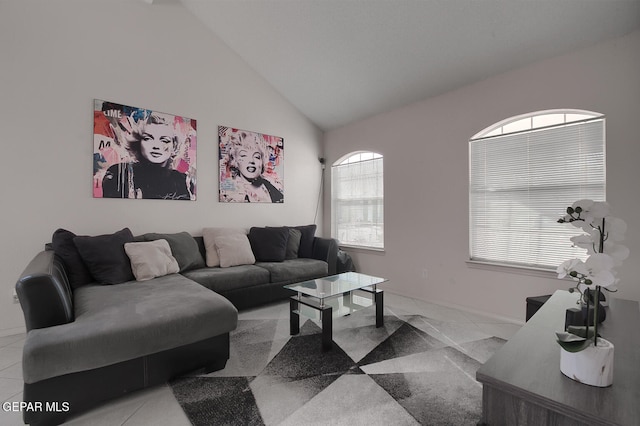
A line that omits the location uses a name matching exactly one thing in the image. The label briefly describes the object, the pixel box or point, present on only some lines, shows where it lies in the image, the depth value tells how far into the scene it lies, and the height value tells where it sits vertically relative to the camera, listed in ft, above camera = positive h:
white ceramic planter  3.12 -1.60
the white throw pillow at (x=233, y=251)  11.67 -1.57
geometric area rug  5.37 -3.61
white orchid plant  3.15 -0.50
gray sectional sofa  5.04 -2.17
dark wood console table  2.81 -1.82
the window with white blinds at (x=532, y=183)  8.69 +0.90
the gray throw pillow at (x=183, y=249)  10.67 -1.36
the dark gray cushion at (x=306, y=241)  14.08 -1.39
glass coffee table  7.79 -2.66
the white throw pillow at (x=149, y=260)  9.24 -1.55
